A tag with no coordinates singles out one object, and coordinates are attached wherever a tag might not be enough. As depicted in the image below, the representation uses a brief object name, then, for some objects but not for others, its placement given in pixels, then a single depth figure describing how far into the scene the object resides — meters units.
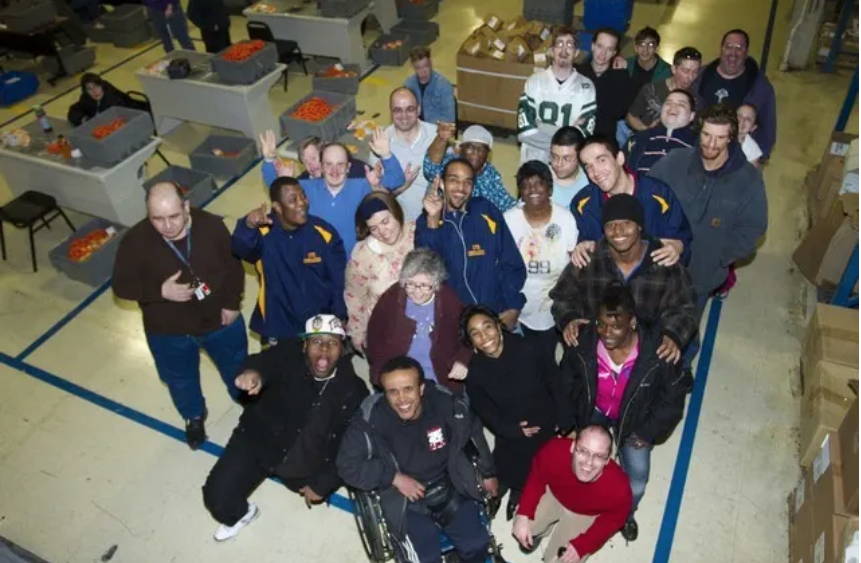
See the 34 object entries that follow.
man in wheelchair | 3.20
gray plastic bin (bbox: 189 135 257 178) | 7.07
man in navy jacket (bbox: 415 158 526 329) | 3.56
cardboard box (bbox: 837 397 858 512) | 2.88
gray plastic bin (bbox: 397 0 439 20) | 10.04
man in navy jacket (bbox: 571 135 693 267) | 3.52
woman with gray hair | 3.37
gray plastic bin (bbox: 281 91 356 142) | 6.88
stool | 5.93
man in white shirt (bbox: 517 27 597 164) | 4.72
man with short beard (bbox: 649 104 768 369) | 3.54
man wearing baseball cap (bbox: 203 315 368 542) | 3.33
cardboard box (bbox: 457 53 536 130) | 6.87
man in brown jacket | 3.53
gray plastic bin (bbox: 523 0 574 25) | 7.85
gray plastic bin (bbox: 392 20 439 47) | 9.64
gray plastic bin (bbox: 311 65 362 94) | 8.29
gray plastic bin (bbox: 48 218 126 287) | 5.73
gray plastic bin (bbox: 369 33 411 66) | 9.12
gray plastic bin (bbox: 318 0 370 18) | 8.79
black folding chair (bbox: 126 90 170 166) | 7.15
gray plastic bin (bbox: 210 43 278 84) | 7.27
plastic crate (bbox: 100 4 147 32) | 10.38
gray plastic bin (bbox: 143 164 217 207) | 6.61
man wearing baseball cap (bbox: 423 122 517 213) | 3.99
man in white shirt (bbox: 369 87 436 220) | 4.52
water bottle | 6.63
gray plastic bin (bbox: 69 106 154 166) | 5.95
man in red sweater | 2.83
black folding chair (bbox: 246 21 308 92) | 8.59
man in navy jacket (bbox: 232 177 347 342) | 3.67
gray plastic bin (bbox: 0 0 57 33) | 9.30
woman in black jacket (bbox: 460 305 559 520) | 3.19
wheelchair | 3.20
